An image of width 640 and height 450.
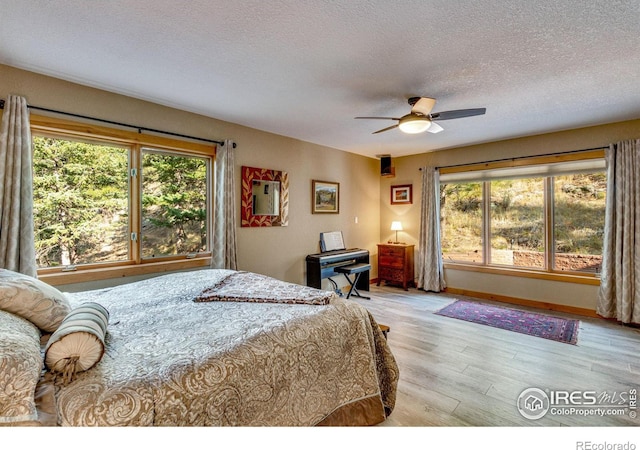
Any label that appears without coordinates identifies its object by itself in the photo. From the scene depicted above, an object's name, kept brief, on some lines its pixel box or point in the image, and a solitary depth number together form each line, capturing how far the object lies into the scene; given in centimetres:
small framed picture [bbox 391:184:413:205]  556
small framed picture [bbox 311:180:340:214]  469
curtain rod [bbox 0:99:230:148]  240
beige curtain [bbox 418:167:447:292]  509
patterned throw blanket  194
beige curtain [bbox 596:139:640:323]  349
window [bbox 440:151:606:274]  399
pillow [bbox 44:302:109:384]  105
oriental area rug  326
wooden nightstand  530
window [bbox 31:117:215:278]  255
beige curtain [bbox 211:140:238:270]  338
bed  97
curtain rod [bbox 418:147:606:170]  383
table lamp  544
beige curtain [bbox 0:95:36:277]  218
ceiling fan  266
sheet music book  481
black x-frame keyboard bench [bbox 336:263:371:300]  451
